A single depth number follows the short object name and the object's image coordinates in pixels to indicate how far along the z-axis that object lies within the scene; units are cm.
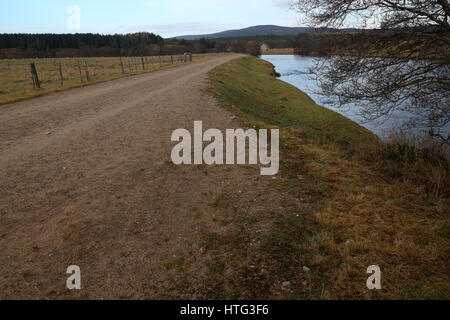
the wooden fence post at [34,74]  1572
